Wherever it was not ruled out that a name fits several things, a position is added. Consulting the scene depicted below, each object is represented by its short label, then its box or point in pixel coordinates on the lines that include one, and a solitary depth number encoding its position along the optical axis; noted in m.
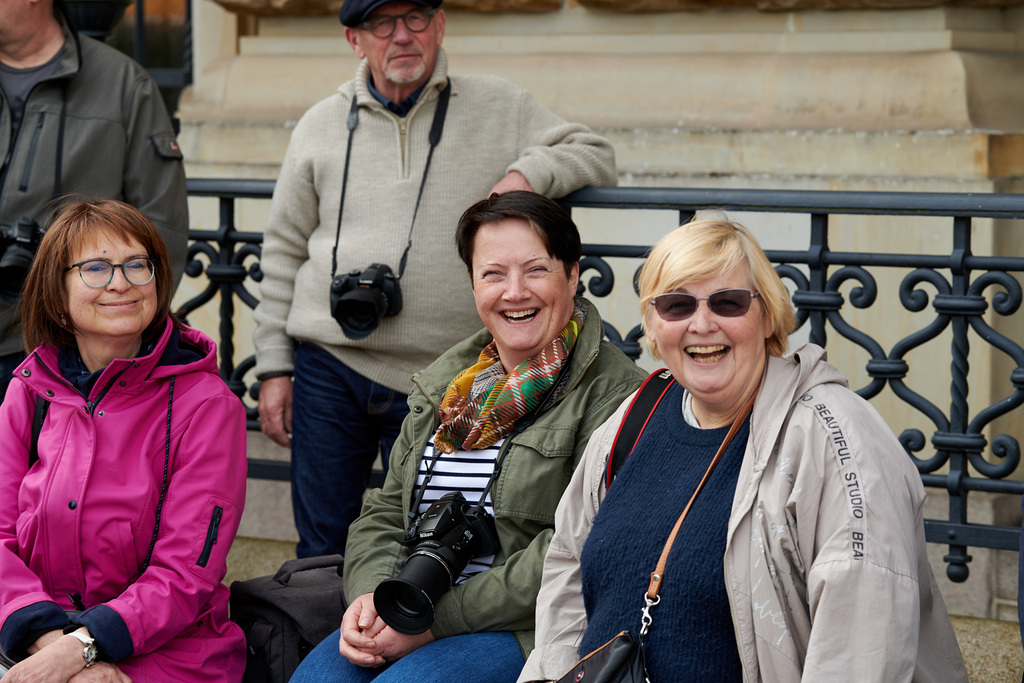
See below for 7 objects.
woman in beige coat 4.07
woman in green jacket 5.43
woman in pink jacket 5.57
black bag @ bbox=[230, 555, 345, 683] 6.20
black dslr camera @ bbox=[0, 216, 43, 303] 6.95
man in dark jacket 7.34
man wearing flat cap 7.20
